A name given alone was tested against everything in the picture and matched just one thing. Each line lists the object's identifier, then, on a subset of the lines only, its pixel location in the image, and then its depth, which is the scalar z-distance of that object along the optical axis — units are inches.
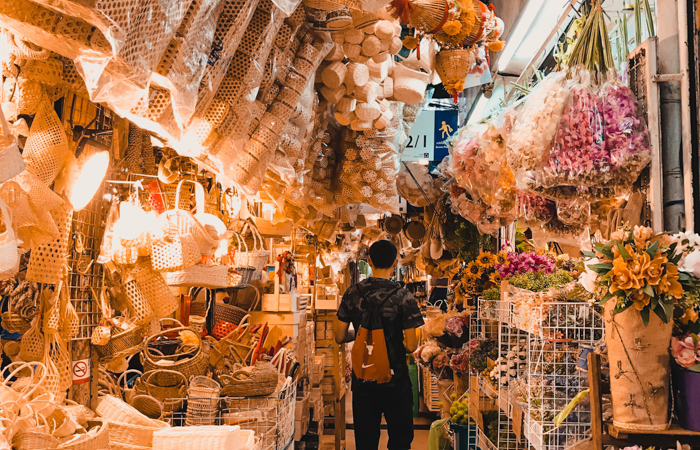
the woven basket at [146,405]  117.6
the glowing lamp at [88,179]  83.3
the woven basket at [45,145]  76.2
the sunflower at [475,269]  179.3
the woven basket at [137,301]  99.9
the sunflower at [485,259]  177.3
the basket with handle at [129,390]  119.1
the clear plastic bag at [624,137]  77.3
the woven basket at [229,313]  189.2
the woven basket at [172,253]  98.2
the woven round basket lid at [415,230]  256.4
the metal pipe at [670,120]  77.4
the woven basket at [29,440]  68.9
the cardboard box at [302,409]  186.2
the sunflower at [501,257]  159.2
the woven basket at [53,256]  76.8
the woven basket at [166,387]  118.7
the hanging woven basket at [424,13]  103.0
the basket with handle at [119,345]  105.4
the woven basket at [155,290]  99.2
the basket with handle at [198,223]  101.7
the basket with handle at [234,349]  148.6
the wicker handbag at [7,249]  52.3
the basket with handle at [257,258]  164.1
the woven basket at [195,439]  85.7
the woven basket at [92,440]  73.1
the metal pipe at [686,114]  75.5
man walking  160.1
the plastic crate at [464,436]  174.4
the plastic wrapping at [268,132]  82.9
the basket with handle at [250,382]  118.0
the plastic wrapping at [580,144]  77.7
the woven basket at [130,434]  90.7
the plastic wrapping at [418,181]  210.1
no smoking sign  99.6
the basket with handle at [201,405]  113.0
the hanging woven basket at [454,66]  129.5
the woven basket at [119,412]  91.5
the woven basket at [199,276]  112.0
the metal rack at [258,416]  114.3
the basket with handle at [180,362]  120.8
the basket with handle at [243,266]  156.8
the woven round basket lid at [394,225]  263.1
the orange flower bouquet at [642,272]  58.3
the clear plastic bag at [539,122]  80.9
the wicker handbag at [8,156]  48.8
